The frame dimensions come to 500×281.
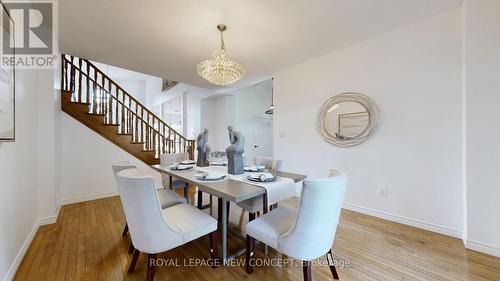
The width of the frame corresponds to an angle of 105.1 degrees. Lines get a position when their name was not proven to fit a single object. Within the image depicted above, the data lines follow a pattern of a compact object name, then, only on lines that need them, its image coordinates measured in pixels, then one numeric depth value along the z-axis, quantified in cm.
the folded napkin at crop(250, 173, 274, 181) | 174
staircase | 346
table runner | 159
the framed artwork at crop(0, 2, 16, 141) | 134
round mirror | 269
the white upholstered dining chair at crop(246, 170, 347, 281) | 117
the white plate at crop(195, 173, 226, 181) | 178
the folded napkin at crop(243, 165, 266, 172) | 221
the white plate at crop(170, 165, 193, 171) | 227
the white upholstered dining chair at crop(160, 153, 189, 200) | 289
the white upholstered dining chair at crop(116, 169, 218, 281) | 124
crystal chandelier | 240
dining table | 142
